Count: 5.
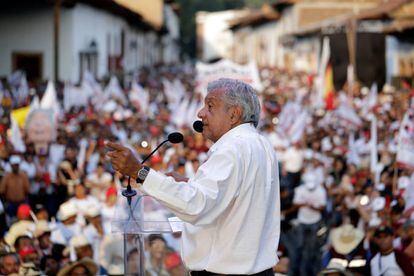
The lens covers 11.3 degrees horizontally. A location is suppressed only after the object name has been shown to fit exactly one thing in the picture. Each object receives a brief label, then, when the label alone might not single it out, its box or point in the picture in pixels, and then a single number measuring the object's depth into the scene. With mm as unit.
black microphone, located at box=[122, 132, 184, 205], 9014
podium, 9530
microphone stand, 9033
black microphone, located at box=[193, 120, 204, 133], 9409
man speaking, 8664
